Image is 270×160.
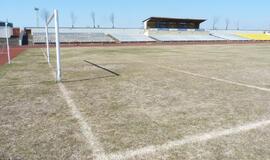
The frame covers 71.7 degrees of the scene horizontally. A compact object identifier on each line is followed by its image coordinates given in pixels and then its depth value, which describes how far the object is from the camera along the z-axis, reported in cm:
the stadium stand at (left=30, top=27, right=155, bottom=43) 4239
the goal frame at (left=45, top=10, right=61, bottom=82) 660
